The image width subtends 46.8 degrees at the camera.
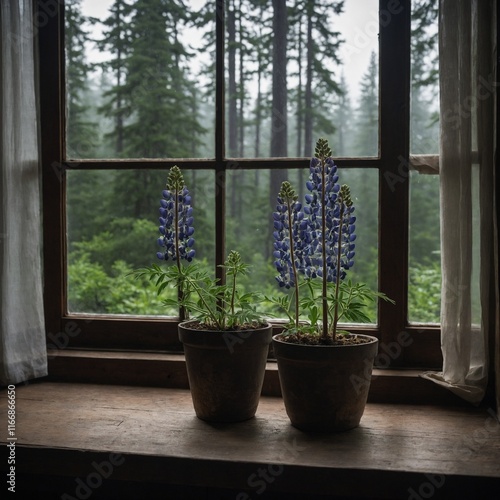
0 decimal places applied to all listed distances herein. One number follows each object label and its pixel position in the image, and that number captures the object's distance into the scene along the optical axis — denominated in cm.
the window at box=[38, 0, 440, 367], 204
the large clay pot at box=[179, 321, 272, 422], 171
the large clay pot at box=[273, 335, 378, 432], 162
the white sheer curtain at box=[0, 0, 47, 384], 203
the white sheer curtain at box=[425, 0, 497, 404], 179
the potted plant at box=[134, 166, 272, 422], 172
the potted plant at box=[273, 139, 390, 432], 163
